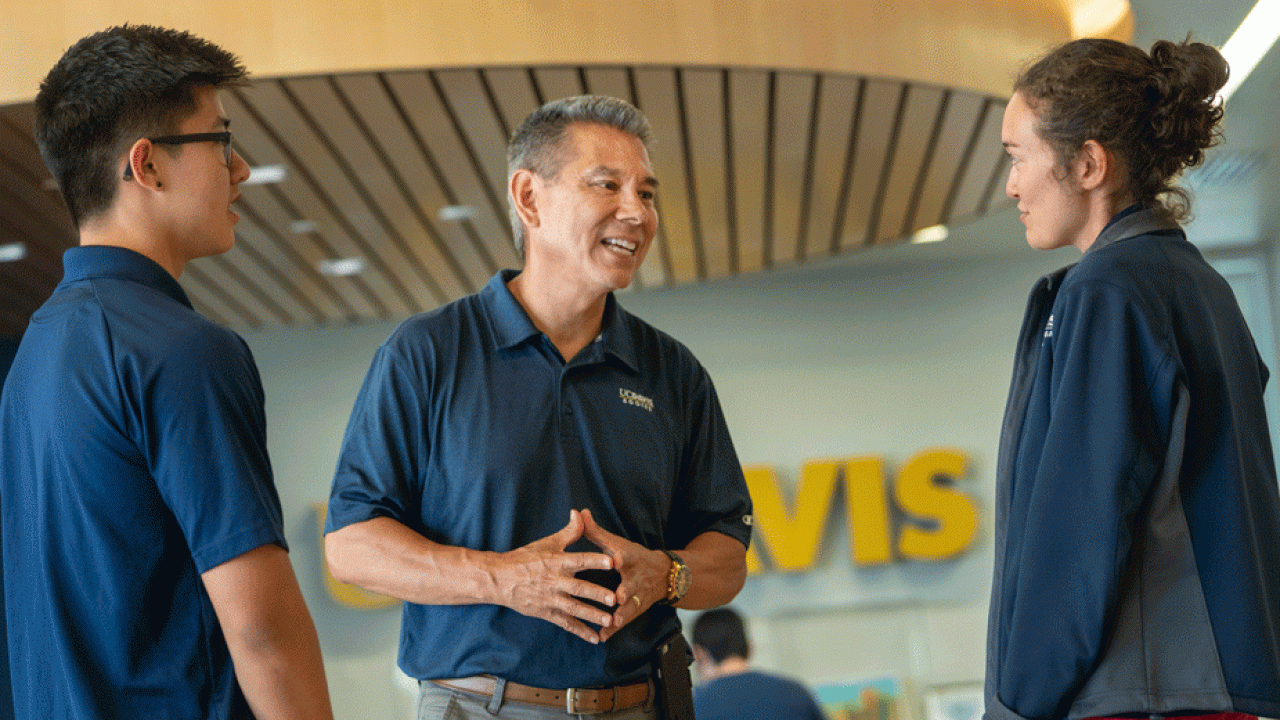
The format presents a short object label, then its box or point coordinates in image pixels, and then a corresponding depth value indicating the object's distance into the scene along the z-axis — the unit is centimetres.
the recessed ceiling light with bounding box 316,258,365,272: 706
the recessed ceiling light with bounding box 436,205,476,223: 617
